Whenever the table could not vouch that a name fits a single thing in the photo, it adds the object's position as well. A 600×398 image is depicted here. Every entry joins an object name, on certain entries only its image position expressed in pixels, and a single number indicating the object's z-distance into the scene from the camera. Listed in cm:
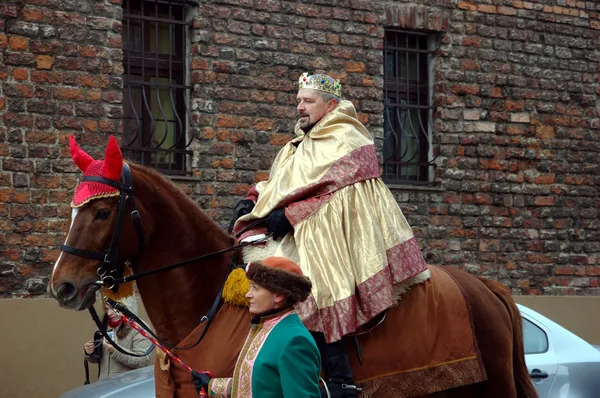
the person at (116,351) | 809
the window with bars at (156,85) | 1085
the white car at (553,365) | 757
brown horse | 496
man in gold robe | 537
